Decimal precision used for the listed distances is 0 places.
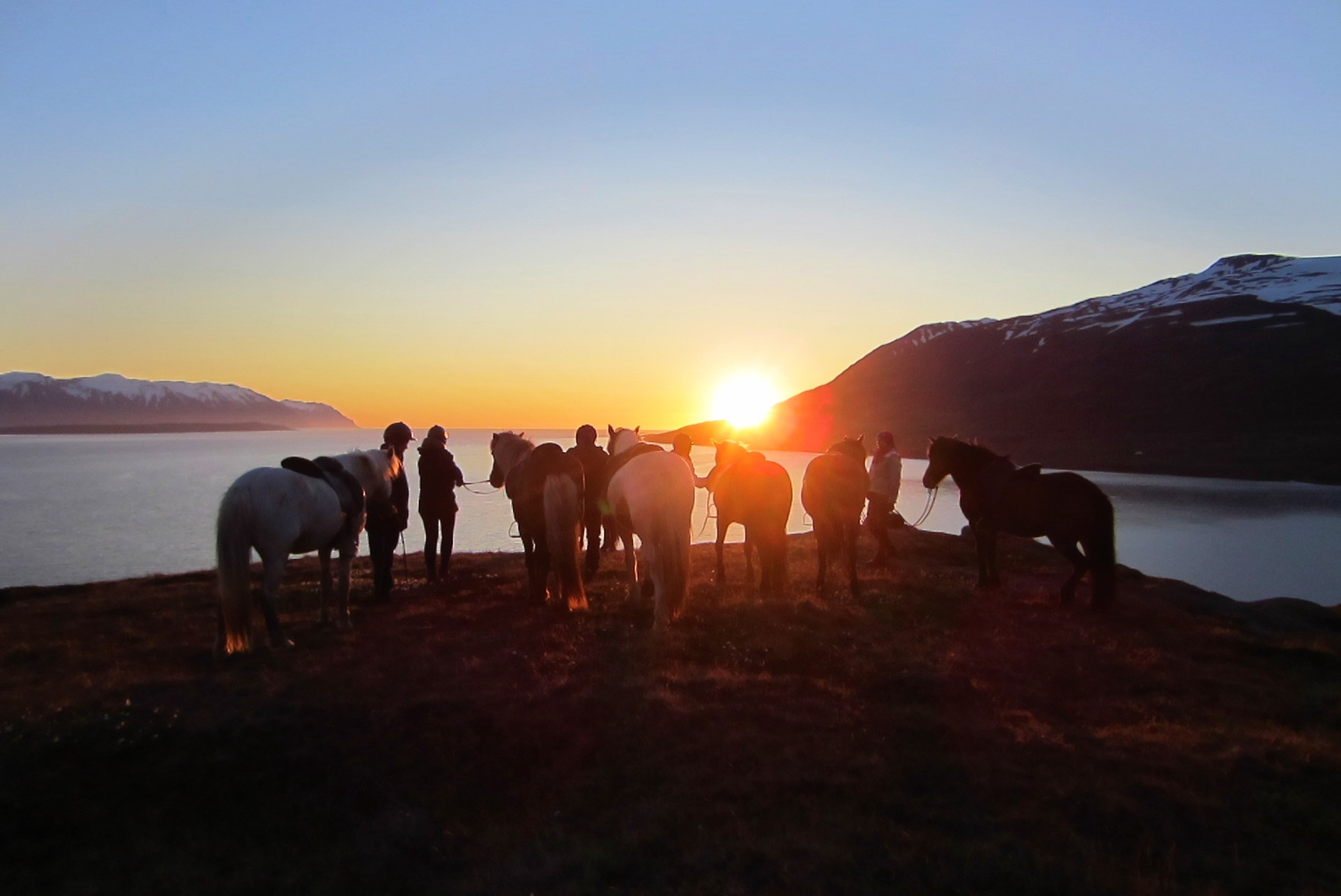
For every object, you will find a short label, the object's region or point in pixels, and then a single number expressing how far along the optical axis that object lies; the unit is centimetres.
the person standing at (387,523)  1245
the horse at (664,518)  1052
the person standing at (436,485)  1417
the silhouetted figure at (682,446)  1339
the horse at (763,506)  1299
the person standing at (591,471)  1398
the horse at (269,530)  913
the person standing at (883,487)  1639
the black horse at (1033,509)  1259
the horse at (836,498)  1338
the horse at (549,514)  1138
